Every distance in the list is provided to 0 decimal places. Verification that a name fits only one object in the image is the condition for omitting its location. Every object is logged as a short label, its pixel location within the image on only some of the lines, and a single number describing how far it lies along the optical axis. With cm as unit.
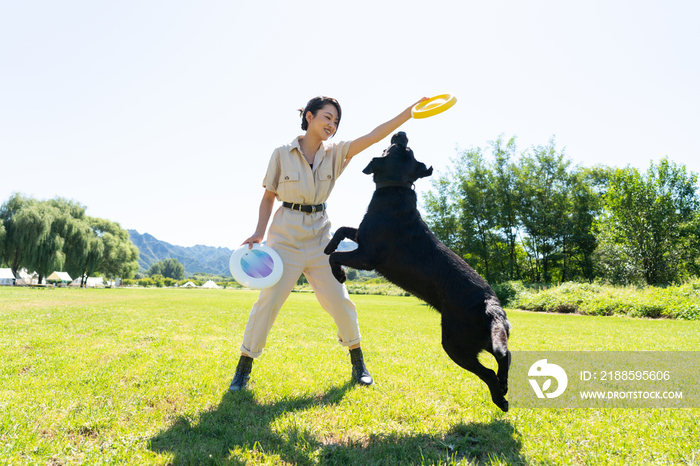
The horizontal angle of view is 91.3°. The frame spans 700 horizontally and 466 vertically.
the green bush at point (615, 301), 1198
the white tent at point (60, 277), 3641
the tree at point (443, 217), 2377
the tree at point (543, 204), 2859
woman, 324
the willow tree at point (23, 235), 2850
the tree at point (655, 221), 2295
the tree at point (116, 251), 4155
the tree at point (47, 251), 2873
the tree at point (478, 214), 2486
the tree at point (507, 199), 2738
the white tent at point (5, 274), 4103
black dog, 229
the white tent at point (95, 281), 6094
